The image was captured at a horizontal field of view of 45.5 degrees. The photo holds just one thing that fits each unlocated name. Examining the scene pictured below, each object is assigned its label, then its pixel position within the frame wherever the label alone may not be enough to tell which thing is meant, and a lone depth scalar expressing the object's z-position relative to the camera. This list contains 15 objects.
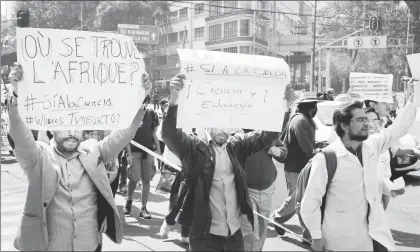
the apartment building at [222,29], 50.81
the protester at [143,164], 6.84
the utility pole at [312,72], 31.25
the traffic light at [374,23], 25.56
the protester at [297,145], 5.84
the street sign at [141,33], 31.58
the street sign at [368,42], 27.11
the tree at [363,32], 42.03
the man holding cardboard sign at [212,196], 3.55
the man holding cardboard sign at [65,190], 2.96
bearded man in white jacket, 3.16
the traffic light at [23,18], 16.42
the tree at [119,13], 51.83
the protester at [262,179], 5.15
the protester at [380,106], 5.97
